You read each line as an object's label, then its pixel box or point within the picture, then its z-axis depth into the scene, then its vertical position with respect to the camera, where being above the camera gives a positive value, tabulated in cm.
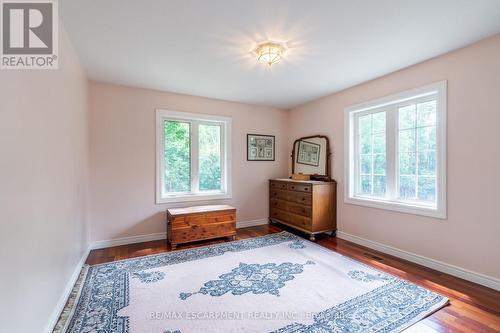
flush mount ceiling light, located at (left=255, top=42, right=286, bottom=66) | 230 +118
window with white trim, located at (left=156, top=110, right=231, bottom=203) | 371 +16
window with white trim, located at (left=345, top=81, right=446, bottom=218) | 259 +18
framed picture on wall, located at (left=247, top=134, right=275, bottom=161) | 445 +36
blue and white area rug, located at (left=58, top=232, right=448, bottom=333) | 168 -115
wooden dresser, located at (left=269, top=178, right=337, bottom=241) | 359 -66
